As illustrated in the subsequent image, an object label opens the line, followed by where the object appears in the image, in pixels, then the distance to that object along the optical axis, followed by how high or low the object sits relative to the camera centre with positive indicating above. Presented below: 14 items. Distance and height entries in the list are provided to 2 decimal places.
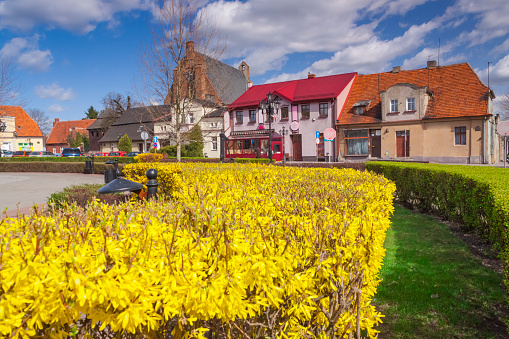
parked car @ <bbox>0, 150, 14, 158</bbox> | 49.48 +1.79
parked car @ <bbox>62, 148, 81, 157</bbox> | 50.31 +1.89
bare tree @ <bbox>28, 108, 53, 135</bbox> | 84.82 +11.27
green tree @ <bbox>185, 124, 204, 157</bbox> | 38.34 +1.69
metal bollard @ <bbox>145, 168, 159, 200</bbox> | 5.65 -0.48
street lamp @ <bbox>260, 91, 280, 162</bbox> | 21.26 +3.57
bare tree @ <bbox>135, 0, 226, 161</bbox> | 22.64 +6.49
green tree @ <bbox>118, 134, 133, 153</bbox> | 52.59 +2.87
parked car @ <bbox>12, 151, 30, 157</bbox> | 47.93 +1.68
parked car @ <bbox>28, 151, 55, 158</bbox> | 50.29 +1.71
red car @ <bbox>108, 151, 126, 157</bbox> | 44.99 +1.25
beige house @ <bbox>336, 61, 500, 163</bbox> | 27.34 +3.17
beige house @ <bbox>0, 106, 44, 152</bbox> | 60.97 +6.07
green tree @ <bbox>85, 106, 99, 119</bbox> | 87.19 +13.39
